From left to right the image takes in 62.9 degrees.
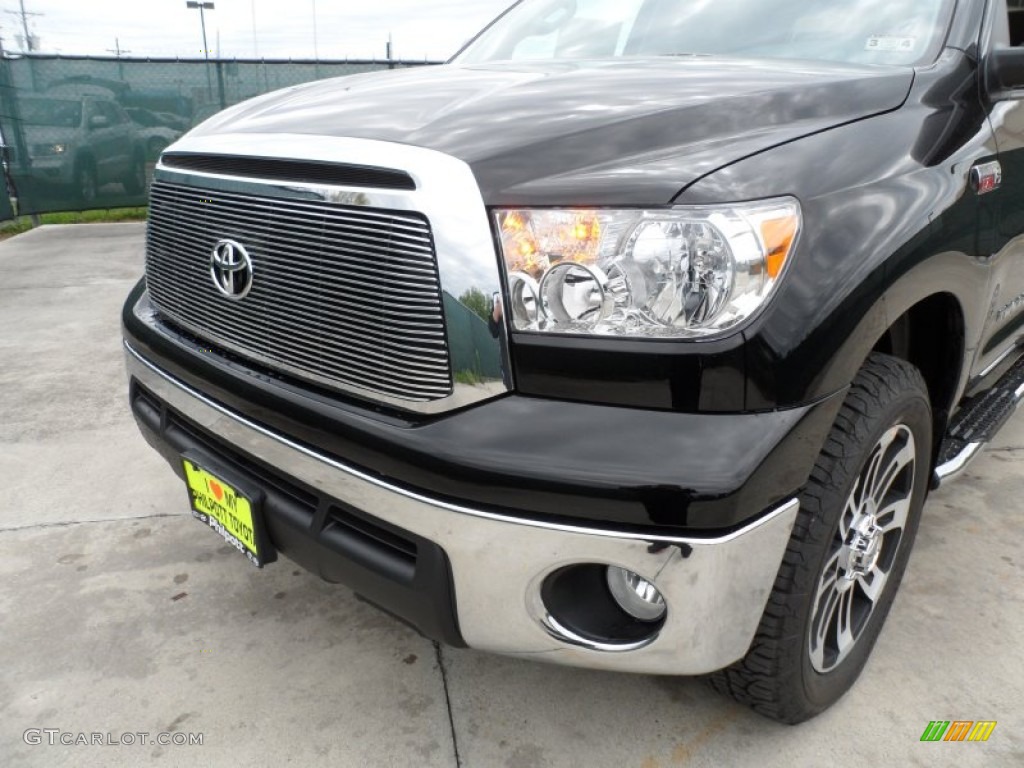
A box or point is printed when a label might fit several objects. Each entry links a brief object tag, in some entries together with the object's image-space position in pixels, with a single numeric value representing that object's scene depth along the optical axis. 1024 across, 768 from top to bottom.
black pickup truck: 1.43
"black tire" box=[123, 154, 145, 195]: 10.55
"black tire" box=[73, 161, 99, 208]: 10.13
